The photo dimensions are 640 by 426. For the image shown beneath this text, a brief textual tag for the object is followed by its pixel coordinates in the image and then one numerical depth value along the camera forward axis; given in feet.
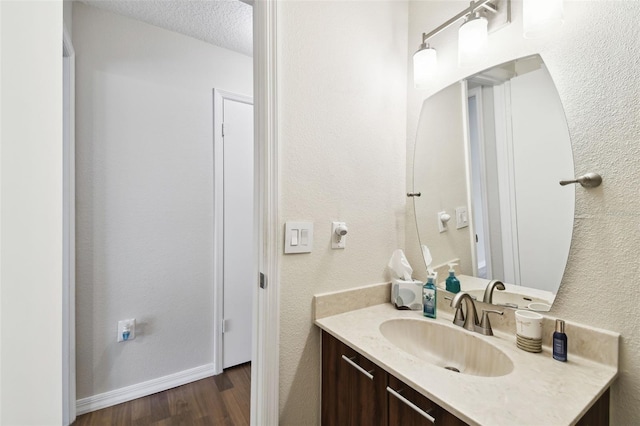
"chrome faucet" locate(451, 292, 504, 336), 3.29
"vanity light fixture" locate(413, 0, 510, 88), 3.38
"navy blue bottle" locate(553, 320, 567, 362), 2.67
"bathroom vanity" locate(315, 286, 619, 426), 2.07
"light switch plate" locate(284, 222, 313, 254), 3.49
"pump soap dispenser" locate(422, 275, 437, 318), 3.75
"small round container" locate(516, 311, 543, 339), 2.84
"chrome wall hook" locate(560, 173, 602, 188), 2.63
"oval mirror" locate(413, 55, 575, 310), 2.95
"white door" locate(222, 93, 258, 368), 6.85
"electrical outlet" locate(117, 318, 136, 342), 5.69
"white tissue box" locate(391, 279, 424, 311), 4.01
